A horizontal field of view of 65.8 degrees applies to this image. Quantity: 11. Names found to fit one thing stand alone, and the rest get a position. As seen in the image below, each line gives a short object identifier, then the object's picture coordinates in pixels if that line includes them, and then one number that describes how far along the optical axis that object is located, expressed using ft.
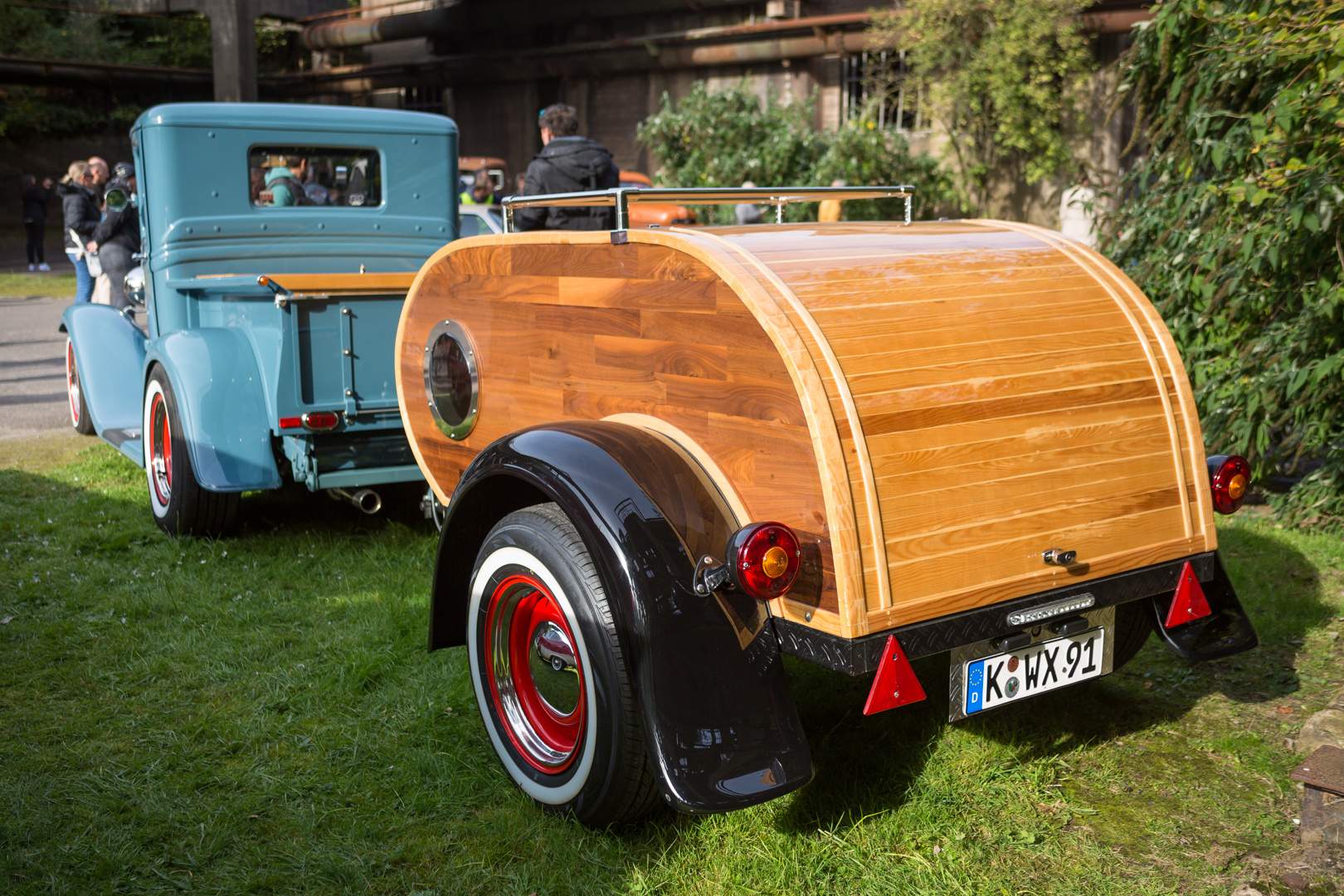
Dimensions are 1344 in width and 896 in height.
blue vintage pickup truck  15.16
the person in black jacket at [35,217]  62.08
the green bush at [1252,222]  14.12
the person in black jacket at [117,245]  30.14
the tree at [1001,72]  48.06
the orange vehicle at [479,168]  52.54
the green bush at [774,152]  52.65
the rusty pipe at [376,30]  77.51
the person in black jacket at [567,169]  19.52
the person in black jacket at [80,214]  34.71
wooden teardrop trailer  7.57
